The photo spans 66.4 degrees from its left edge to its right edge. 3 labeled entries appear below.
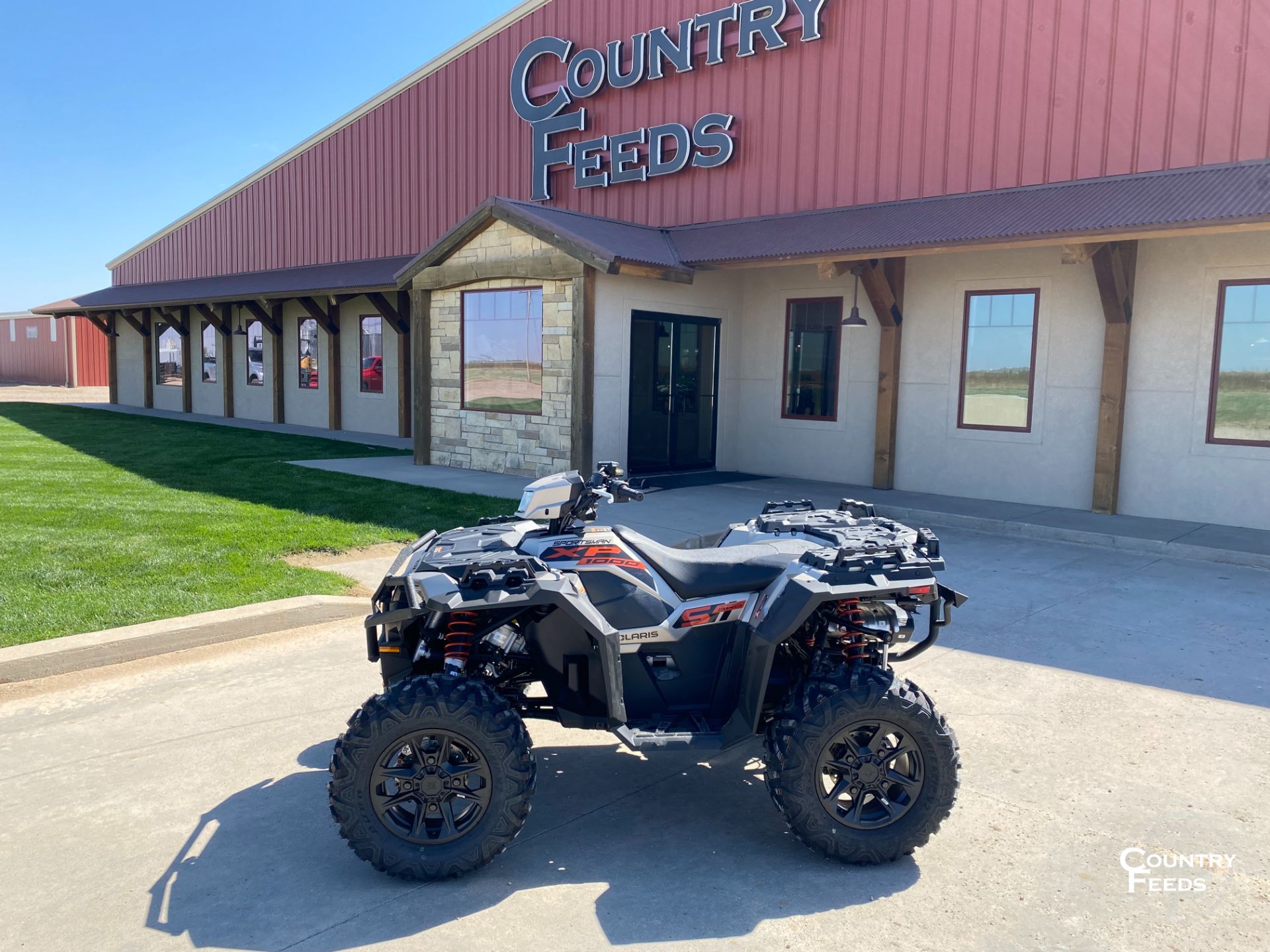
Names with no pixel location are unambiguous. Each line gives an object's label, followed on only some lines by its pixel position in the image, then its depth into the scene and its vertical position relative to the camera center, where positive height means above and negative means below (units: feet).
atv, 10.43 -3.53
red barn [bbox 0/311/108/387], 137.69 +0.53
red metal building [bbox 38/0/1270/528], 32.96 +4.77
